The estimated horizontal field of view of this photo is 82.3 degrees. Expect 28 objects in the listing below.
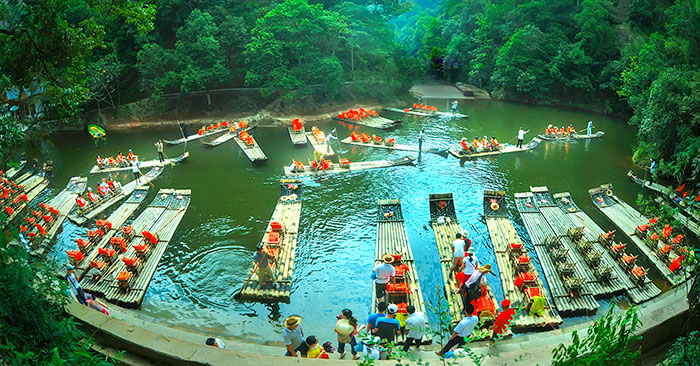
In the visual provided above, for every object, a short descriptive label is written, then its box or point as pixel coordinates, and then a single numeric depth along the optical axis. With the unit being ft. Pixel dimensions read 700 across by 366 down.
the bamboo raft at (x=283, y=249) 40.73
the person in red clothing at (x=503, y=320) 30.27
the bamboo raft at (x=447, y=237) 37.14
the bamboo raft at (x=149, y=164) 74.23
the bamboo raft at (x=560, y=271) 37.58
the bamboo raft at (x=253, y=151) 80.05
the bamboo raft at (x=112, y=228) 43.47
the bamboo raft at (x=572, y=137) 91.25
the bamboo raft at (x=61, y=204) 46.65
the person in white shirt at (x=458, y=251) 39.88
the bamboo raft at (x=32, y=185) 62.38
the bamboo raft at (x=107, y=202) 56.17
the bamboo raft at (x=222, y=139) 90.33
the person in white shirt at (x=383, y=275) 36.09
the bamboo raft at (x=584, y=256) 40.11
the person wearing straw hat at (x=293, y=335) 29.43
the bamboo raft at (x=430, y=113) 112.78
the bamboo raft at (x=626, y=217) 42.84
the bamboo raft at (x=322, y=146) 81.97
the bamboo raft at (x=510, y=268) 35.14
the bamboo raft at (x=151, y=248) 40.52
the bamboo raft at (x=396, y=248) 37.24
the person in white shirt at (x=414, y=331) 28.45
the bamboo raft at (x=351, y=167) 72.59
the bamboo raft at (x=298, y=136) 91.49
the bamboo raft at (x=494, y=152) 80.92
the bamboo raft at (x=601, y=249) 39.27
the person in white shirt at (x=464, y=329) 27.32
